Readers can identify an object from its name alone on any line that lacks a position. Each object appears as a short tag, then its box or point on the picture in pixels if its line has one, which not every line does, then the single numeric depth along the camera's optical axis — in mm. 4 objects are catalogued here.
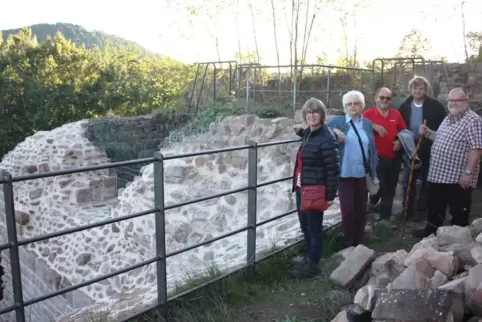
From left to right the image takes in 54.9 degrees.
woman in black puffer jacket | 3445
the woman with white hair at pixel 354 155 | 3887
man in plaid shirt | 3873
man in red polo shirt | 4605
